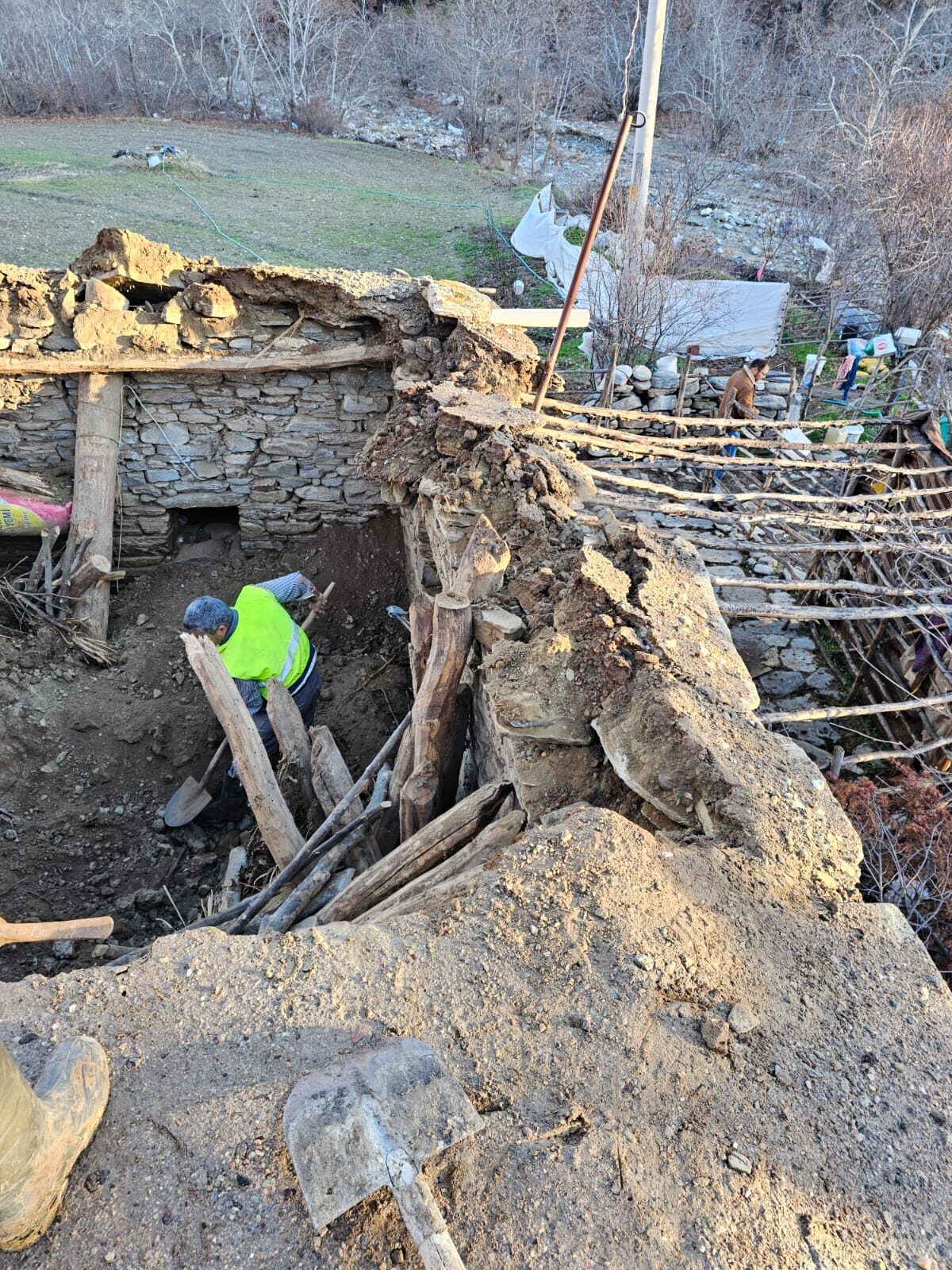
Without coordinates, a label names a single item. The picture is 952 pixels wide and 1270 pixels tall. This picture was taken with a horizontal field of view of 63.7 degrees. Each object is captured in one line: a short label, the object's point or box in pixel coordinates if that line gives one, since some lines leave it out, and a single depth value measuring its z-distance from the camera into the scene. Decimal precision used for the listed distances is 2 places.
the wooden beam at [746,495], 5.43
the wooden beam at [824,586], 4.69
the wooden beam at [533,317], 6.66
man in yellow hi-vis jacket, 4.83
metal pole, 4.62
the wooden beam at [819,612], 4.58
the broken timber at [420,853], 3.32
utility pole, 10.98
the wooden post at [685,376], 9.39
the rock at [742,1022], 2.37
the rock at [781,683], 7.21
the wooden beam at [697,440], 6.00
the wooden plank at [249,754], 4.23
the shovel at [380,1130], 1.74
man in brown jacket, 9.45
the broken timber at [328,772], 4.50
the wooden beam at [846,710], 3.93
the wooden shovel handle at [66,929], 2.42
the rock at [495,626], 3.87
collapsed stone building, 1.93
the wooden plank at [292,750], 4.74
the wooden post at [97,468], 6.75
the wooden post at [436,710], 3.75
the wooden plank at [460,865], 3.00
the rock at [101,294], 6.57
